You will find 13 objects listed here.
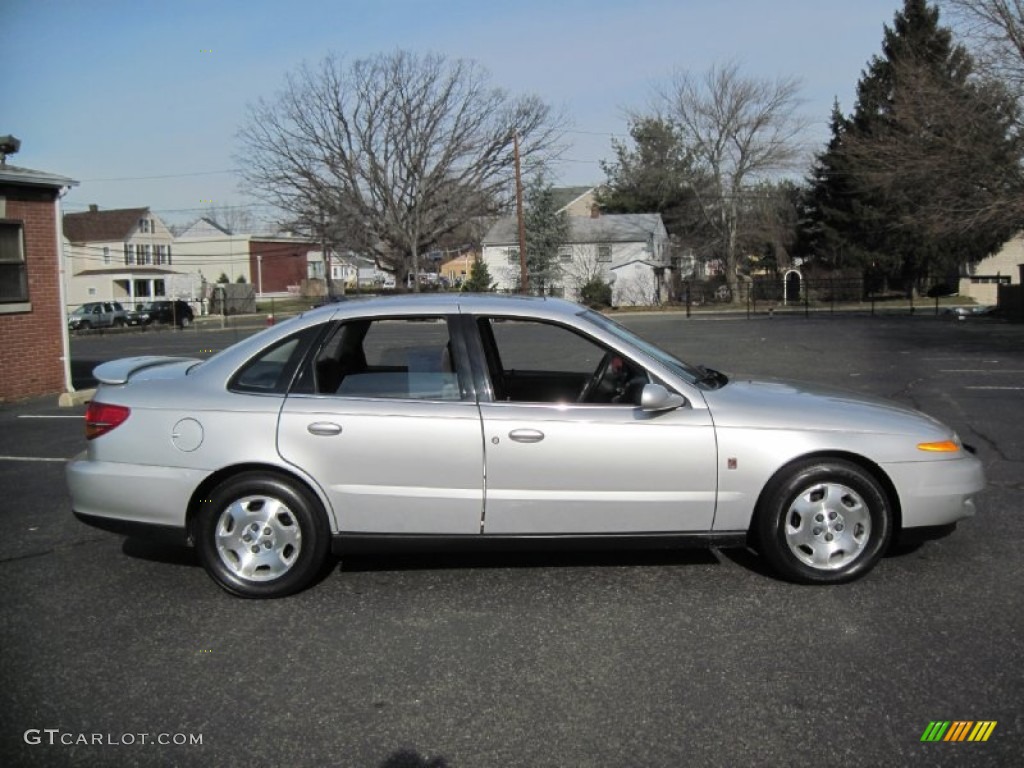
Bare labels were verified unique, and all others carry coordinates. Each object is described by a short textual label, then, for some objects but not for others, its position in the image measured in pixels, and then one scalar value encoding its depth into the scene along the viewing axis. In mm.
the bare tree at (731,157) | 51812
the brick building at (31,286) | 13562
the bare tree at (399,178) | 49375
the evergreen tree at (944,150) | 22953
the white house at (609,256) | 55906
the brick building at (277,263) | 78750
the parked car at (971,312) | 32956
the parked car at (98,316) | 46562
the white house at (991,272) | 45625
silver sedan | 4512
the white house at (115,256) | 66500
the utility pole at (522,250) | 40875
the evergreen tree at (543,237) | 53938
